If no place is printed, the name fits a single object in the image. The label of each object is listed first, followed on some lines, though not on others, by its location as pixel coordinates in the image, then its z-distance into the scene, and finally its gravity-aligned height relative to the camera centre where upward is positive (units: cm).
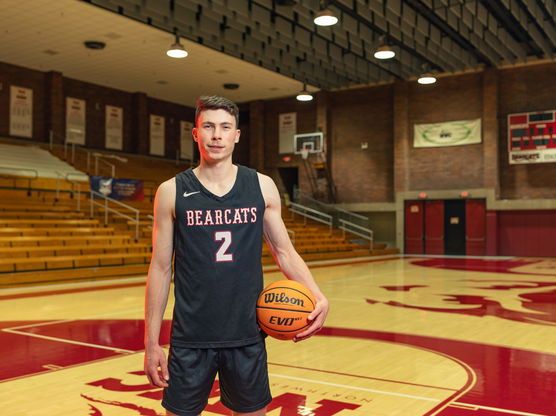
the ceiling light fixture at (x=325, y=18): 1093 +398
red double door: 1969 +11
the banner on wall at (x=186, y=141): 2464 +372
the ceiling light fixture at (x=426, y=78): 1477 +383
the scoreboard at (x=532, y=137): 1847 +298
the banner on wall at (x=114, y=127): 2170 +378
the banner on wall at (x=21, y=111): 1883 +379
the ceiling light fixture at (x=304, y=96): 1742 +398
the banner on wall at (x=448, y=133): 1969 +332
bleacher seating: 1089 -24
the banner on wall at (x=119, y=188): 1512 +109
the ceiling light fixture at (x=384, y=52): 1297 +395
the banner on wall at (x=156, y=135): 2333 +375
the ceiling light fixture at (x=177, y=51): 1293 +394
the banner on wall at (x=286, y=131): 2363 +400
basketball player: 208 -19
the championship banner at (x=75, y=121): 2034 +378
